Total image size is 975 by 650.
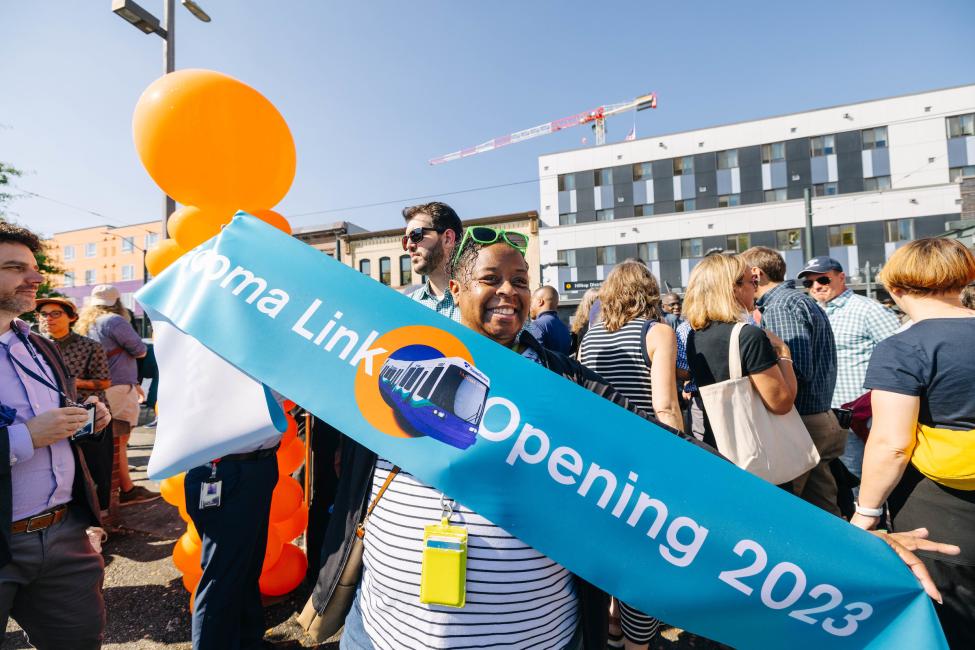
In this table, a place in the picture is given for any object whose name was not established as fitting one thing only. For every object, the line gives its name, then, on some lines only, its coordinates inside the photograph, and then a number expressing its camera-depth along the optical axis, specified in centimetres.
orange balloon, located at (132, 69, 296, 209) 262
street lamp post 549
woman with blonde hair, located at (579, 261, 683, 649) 250
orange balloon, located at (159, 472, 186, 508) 290
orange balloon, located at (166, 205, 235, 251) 275
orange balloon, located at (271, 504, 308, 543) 313
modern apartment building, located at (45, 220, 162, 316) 4472
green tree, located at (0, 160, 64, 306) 1834
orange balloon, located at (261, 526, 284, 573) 303
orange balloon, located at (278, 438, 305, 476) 304
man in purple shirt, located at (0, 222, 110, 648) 184
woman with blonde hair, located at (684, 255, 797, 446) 249
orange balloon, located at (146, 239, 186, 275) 285
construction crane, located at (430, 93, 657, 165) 5181
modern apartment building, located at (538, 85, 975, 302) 2258
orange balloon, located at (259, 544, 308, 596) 315
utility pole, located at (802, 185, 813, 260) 1477
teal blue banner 119
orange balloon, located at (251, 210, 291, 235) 281
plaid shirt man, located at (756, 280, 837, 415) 310
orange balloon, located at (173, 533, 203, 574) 286
